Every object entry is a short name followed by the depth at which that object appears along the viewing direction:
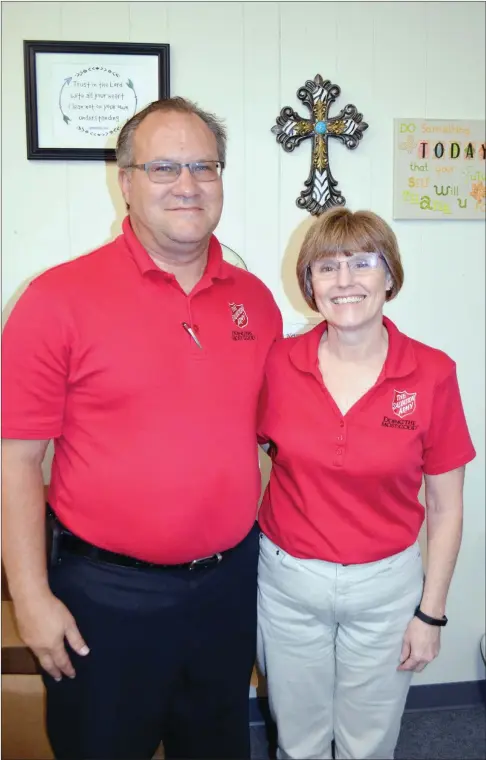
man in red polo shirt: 1.13
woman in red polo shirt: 1.21
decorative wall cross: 1.78
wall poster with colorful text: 1.85
